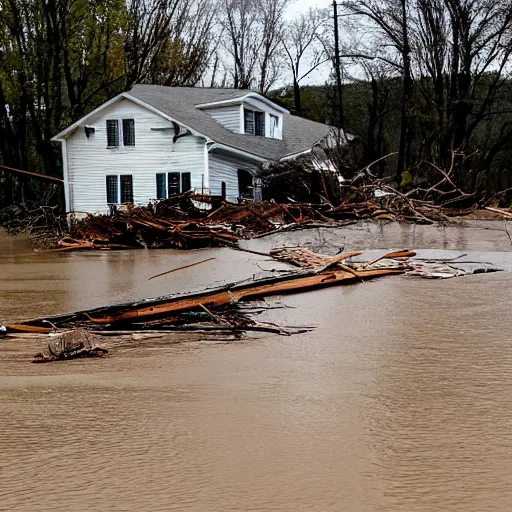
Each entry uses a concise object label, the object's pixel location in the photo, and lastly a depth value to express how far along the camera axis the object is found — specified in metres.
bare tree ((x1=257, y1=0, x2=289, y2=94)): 51.41
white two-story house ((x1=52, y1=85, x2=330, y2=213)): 27.77
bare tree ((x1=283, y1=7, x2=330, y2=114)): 52.12
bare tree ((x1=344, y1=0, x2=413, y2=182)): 29.22
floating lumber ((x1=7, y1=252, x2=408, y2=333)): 4.65
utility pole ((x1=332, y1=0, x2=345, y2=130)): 36.52
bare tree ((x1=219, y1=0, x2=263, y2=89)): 50.22
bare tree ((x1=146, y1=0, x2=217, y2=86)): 36.66
